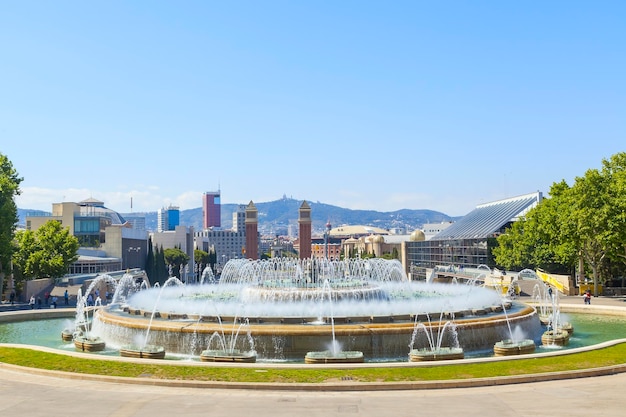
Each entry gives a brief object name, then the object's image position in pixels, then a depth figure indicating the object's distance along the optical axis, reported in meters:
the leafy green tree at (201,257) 161.25
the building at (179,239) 142.00
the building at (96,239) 83.44
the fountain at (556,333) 24.98
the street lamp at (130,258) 98.49
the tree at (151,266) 84.73
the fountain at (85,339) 24.03
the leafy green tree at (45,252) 53.19
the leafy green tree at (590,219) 46.06
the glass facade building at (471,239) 80.69
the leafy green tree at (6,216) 46.06
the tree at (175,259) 125.88
